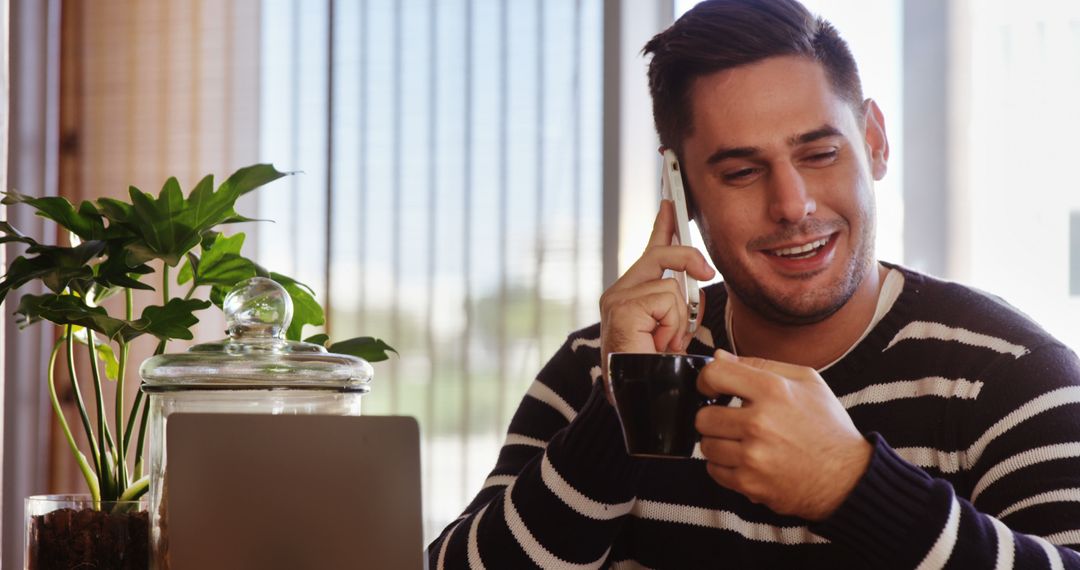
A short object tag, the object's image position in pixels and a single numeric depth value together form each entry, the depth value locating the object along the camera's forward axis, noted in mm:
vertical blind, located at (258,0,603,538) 3006
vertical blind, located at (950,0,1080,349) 2629
